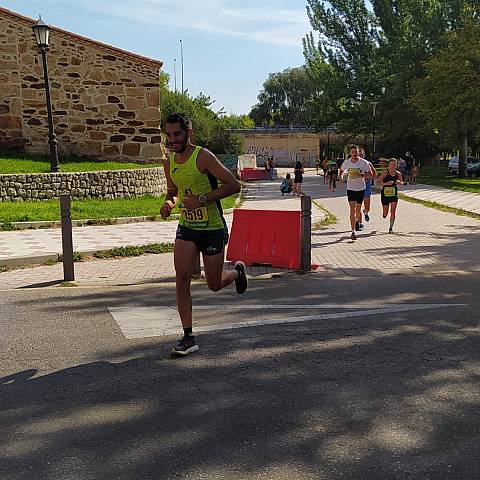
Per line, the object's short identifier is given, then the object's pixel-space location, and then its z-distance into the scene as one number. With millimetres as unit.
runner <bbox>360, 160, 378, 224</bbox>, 13288
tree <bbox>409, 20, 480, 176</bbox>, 30062
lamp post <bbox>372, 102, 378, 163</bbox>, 46375
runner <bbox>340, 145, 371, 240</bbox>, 11641
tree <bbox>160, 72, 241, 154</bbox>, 42906
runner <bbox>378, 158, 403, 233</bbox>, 12453
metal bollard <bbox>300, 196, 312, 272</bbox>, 7988
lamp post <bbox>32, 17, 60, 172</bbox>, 15773
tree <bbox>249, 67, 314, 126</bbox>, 106438
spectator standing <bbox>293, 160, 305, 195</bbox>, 25188
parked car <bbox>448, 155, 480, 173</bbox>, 47312
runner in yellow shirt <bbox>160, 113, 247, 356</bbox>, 4535
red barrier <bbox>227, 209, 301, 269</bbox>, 8219
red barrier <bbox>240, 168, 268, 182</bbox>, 39906
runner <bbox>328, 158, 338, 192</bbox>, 28695
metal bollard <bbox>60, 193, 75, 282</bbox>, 7547
